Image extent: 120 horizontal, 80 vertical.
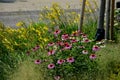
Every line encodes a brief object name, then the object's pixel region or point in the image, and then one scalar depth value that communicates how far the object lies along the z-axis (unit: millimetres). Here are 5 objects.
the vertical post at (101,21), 6633
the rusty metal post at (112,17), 6311
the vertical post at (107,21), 6418
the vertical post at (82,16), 6741
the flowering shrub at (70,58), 4809
